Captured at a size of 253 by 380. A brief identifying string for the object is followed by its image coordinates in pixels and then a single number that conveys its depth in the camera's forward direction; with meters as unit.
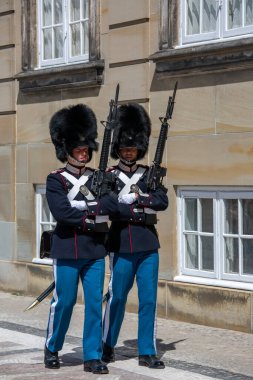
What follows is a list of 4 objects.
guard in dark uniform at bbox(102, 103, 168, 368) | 11.25
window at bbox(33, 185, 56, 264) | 17.46
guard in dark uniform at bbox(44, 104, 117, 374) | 10.96
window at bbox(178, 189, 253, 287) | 13.86
